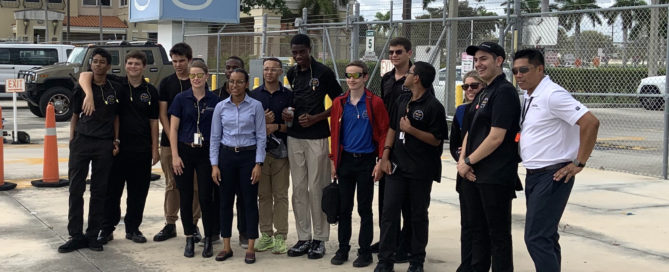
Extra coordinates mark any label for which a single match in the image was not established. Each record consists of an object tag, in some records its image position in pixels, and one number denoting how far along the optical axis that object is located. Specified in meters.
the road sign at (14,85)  15.56
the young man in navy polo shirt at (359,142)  6.26
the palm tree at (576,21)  12.18
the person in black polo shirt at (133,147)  6.96
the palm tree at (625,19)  11.84
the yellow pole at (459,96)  13.20
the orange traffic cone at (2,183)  9.75
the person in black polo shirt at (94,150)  6.75
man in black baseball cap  5.10
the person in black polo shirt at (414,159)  5.86
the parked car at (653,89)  12.98
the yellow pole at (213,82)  19.88
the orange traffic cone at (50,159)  9.95
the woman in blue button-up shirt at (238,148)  6.38
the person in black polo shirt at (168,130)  7.11
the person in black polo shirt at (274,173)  6.73
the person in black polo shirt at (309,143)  6.64
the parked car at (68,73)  19.70
